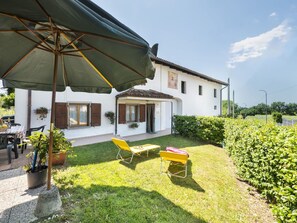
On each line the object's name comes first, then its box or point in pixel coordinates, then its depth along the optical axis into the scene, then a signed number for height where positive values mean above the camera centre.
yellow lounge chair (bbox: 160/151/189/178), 4.43 -1.34
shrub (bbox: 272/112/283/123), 27.37 -0.15
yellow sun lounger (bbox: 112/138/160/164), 5.53 -1.45
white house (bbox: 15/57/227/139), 7.68 +0.52
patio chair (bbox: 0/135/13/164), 4.63 -1.00
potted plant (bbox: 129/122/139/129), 11.12 -0.88
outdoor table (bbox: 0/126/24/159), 4.80 -0.69
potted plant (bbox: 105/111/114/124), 9.95 -0.15
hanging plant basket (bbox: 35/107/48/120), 7.53 +0.04
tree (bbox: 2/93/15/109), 14.29 +1.16
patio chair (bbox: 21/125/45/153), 6.91 -0.81
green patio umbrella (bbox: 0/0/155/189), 1.54 +1.02
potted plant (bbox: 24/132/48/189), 3.30 -1.12
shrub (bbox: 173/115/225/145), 9.04 -0.94
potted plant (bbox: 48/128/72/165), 3.64 -0.78
